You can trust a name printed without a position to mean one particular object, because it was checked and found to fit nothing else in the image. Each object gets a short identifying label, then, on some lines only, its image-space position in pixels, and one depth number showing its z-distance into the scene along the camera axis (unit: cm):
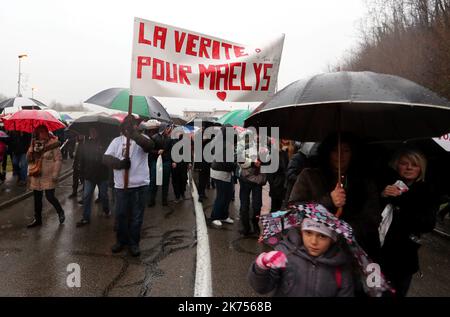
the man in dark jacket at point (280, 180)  591
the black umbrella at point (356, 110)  209
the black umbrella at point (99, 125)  653
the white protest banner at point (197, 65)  378
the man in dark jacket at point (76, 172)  849
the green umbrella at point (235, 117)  735
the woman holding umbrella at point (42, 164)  581
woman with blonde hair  256
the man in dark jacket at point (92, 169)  631
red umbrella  560
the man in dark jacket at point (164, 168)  779
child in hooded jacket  210
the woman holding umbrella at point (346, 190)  248
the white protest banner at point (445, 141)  424
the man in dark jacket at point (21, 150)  931
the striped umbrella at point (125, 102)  596
